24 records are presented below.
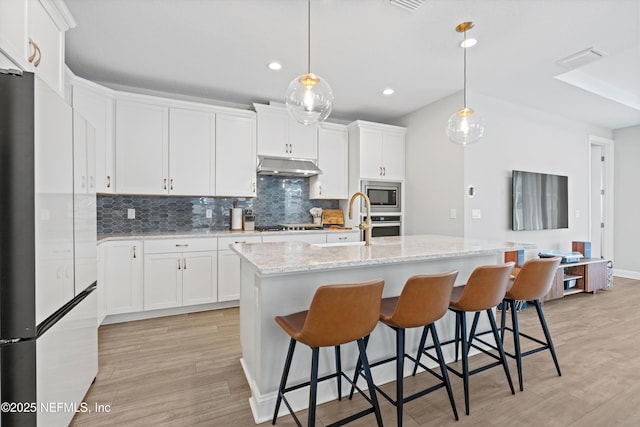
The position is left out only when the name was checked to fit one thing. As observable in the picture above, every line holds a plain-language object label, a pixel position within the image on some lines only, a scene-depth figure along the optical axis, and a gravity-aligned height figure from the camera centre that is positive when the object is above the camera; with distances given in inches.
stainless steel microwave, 173.8 +10.9
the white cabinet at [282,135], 156.9 +42.0
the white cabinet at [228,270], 140.5 -27.1
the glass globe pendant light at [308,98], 78.3 +30.4
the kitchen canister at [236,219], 159.3 -3.2
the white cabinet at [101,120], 119.0 +38.8
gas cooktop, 157.7 -7.8
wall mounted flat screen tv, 160.9 +6.8
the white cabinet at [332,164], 174.2 +28.8
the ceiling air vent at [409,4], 83.2 +58.7
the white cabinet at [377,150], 172.9 +37.1
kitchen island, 67.9 -18.5
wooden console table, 165.9 -35.6
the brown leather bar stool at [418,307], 61.3 -19.9
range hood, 153.1 +24.3
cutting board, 183.0 -2.5
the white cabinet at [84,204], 65.6 +2.1
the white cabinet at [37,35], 59.7 +39.7
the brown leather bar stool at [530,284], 80.8 -19.5
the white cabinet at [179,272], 129.0 -26.4
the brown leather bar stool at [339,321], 52.9 -19.8
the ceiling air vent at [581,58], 112.0 +60.0
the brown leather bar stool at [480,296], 70.7 -20.0
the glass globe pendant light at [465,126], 101.8 +29.8
